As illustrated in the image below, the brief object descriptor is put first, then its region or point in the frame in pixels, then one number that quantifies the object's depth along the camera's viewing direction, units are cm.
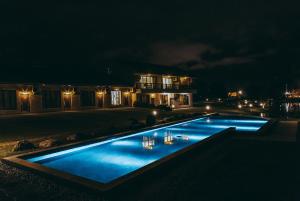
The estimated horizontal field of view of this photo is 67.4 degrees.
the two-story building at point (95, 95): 2012
